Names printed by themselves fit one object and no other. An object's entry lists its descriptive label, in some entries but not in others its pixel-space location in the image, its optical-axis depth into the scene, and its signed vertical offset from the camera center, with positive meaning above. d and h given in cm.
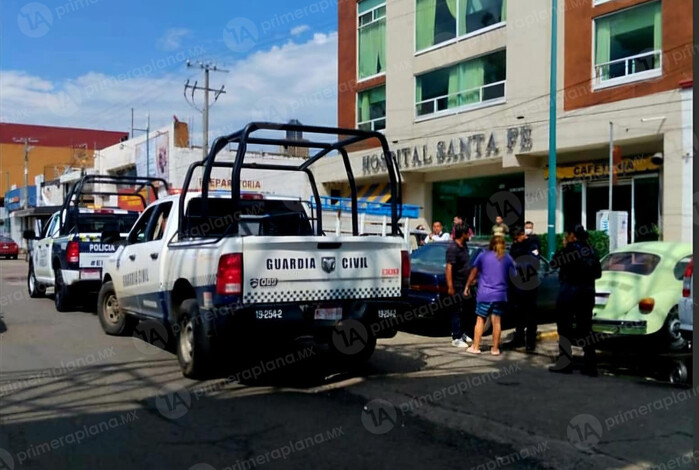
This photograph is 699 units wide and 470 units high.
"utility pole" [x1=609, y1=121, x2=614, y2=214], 1712 +194
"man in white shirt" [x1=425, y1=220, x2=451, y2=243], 1482 -25
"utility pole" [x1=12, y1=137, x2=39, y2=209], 5312 +226
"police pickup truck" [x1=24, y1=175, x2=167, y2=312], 1205 -46
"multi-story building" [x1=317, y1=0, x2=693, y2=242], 1770 +381
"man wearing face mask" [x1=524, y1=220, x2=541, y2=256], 1013 -32
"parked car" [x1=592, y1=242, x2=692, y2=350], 911 -98
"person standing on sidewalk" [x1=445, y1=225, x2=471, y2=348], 945 -70
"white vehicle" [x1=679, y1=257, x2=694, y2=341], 799 -102
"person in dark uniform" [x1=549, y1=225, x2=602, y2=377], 785 -86
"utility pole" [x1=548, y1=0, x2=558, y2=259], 1466 +171
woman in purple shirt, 884 -83
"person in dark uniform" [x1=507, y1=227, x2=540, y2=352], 935 -92
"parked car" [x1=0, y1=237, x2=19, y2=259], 3897 -158
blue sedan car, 1027 -100
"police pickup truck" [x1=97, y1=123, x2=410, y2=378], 662 -56
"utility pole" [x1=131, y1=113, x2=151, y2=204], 4162 +428
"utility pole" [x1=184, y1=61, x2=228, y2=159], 3305 +656
